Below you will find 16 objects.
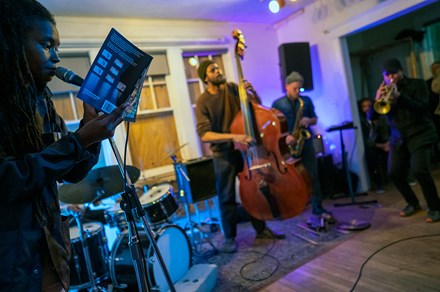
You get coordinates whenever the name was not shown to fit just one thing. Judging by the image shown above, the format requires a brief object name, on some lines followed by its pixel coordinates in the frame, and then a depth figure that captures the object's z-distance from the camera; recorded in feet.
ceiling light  12.67
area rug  7.62
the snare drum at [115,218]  8.30
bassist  9.53
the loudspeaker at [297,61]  14.15
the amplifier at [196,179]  10.78
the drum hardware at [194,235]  9.72
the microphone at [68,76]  3.44
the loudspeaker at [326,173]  14.05
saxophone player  10.13
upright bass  8.09
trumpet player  9.39
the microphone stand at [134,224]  3.82
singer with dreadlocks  2.53
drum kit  7.26
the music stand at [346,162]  12.12
